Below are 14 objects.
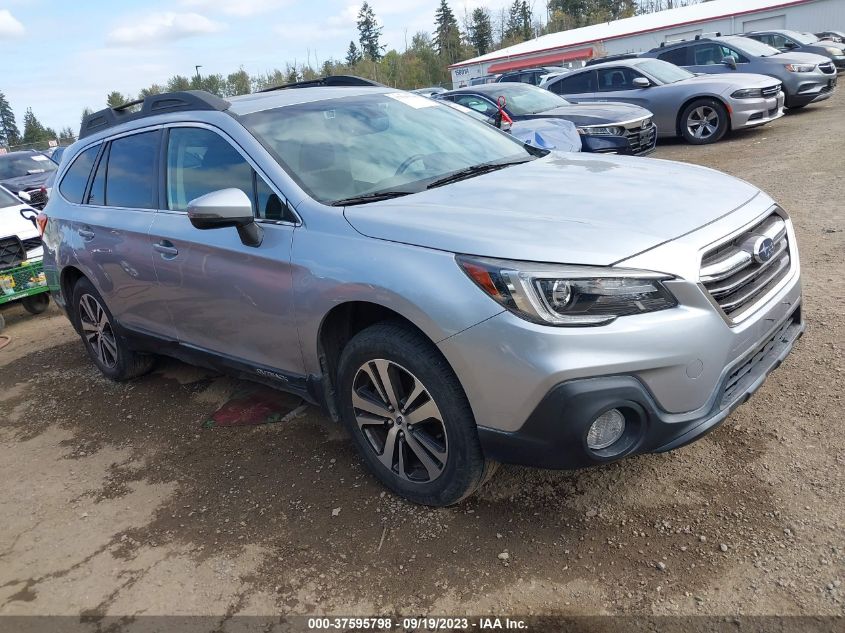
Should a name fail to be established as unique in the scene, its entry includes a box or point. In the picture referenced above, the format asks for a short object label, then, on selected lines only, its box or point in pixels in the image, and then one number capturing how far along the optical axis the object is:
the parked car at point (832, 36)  24.33
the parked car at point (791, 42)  18.30
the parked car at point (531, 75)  19.61
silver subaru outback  2.38
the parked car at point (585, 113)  9.63
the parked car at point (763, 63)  13.58
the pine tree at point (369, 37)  95.81
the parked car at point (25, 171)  13.23
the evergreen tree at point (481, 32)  82.12
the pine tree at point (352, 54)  95.62
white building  36.12
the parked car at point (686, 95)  11.38
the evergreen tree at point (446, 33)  79.31
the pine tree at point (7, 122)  87.00
